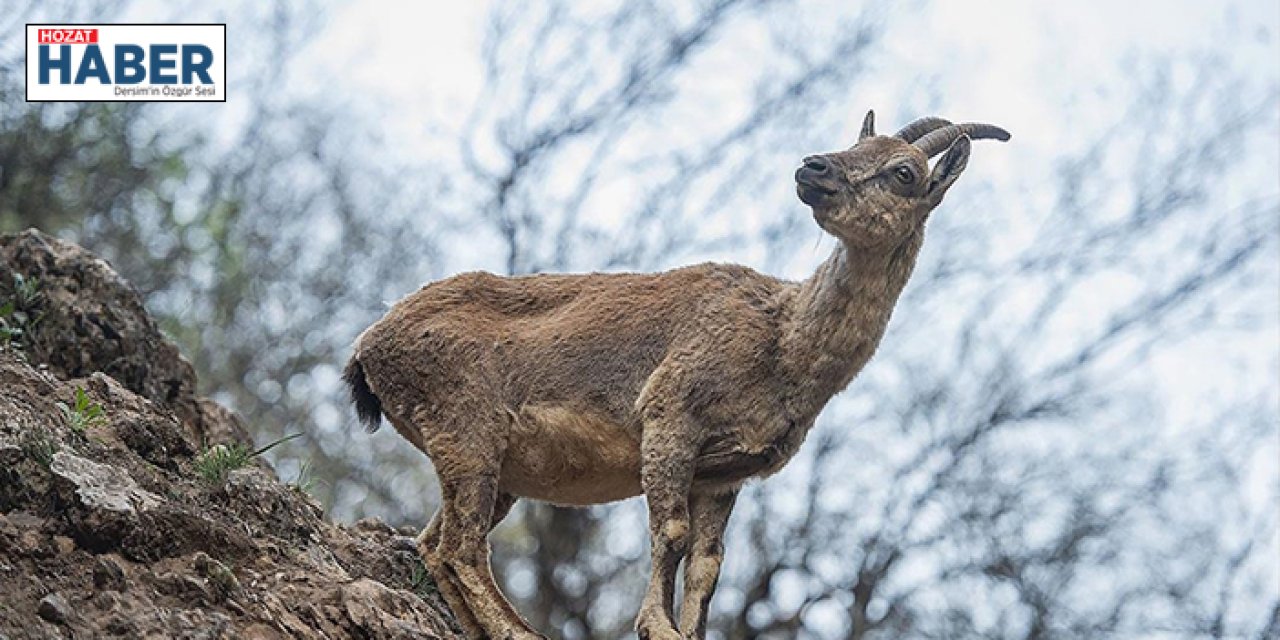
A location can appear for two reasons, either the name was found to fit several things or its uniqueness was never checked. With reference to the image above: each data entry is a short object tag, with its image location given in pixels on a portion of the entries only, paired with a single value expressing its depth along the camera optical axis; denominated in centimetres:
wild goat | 1911
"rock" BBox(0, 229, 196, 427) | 2245
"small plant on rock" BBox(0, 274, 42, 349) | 2173
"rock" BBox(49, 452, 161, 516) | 1631
